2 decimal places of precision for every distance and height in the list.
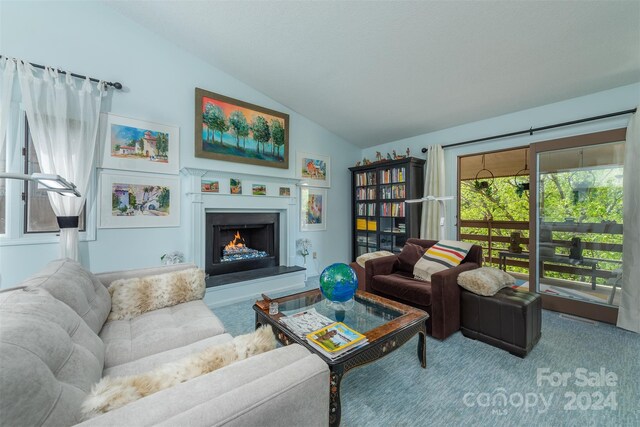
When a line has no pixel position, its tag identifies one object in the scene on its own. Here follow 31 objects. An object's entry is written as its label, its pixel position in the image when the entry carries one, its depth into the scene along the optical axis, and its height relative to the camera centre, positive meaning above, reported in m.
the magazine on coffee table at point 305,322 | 1.57 -0.70
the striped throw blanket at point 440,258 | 2.61 -0.46
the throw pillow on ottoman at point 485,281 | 2.19 -0.58
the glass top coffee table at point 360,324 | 1.29 -0.73
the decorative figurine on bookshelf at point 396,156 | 4.22 +0.94
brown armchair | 2.23 -0.70
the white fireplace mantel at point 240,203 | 3.18 +0.12
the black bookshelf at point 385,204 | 4.10 +0.14
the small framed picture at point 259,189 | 3.71 +0.33
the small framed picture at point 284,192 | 3.98 +0.31
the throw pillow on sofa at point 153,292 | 1.79 -0.59
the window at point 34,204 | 2.40 +0.07
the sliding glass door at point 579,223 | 2.70 -0.11
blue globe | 1.87 -0.51
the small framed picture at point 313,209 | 4.30 +0.06
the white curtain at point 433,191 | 3.93 +0.34
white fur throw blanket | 0.75 -0.55
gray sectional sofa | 0.63 -0.51
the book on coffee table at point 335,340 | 1.33 -0.69
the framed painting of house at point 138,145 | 2.74 +0.74
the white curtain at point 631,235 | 2.45 -0.20
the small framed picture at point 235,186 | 3.51 +0.35
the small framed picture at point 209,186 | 3.28 +0.33
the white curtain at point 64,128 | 2.34 +0.78
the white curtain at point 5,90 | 2.22 +1.04
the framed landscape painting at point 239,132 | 3.31 +1.10
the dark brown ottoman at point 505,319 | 1.99 -0.86
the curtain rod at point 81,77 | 2.38 +1.32
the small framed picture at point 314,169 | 4.26 +0.74
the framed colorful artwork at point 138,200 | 2.74 +0.12
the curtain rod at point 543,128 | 2.59 +1.00
